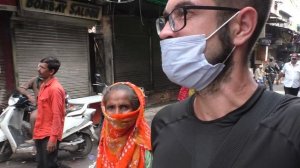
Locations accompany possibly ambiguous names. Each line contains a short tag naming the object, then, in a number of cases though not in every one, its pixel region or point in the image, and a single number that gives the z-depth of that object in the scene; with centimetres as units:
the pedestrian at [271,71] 1181
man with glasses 84
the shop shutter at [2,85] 516
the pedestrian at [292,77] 627
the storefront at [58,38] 537
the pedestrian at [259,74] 1033
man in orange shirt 303
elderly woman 172
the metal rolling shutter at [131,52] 759
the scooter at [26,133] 398
